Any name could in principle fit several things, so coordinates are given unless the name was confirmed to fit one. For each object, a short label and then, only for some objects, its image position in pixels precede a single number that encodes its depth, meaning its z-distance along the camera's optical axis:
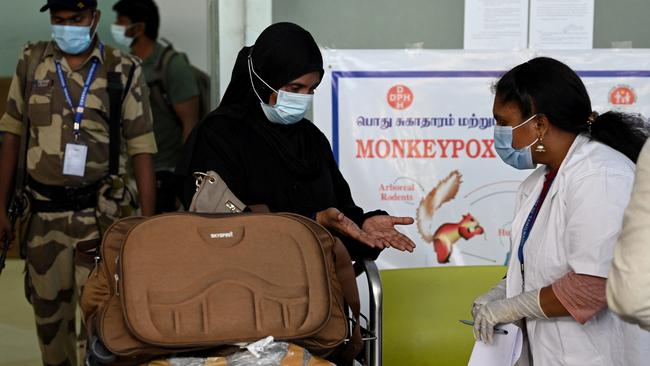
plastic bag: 2.28
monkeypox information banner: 4.24
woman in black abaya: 2.89
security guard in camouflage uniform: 3.80
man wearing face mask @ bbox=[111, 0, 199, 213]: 5.07
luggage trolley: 2.59
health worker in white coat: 2.34
